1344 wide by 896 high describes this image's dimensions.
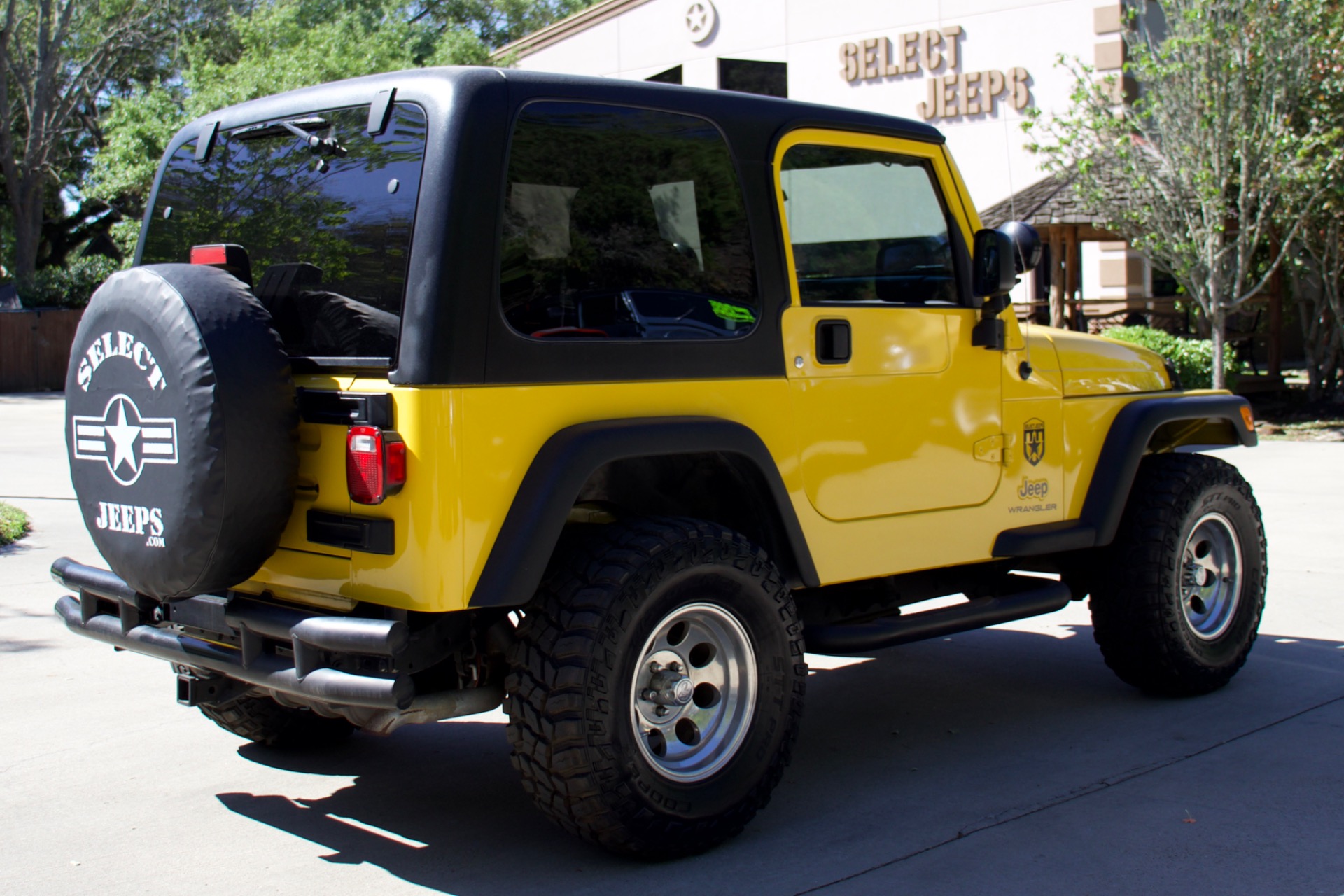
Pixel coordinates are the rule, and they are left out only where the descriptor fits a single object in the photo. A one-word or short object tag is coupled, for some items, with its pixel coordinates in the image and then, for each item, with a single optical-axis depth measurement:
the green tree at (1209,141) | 15.09
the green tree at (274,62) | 25.66
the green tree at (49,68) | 30.94
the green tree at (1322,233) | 15.27
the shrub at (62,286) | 28.88
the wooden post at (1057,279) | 19.71
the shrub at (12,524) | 9.09
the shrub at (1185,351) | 17.25
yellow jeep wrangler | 3.47
